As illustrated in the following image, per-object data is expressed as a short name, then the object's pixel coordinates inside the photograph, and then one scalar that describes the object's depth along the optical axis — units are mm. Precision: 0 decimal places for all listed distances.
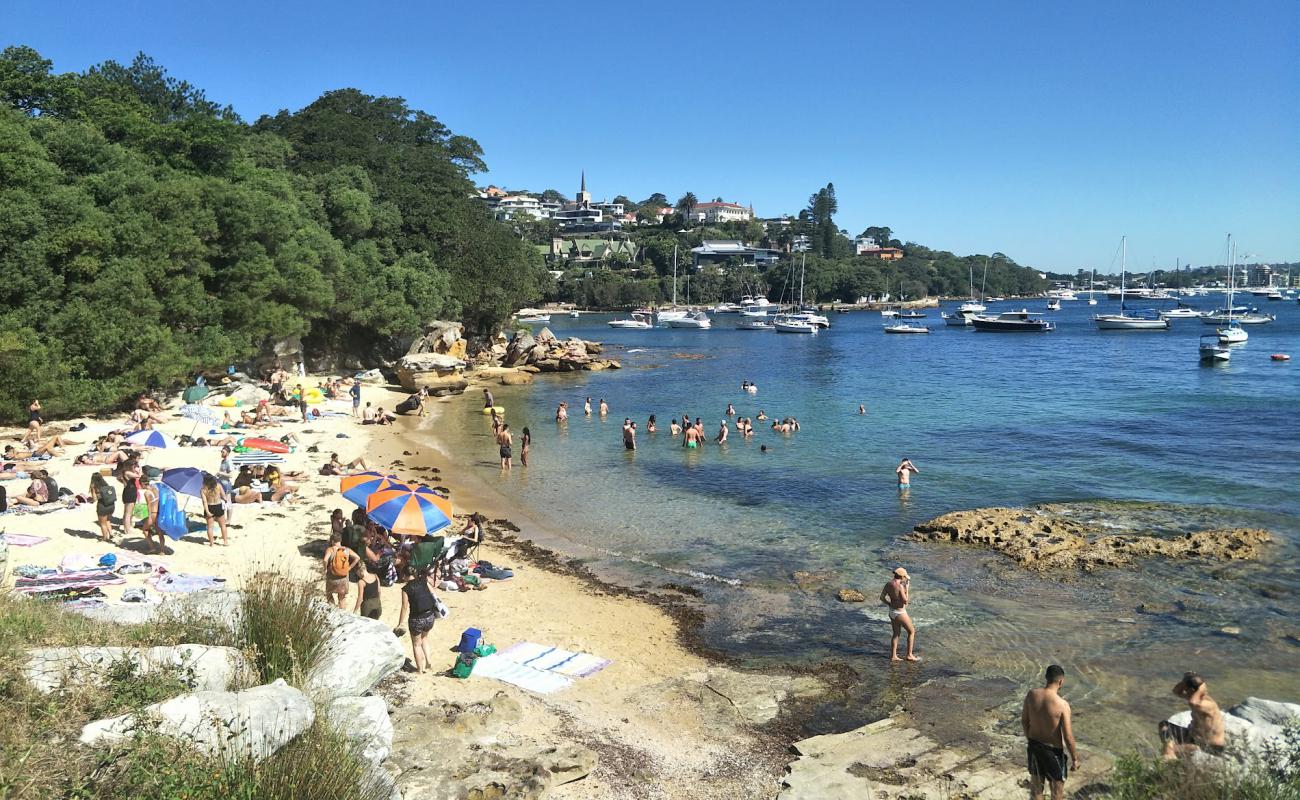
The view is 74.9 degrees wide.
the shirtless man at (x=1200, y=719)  8133
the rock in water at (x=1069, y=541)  17578
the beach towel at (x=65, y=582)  11500
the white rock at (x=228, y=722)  5883
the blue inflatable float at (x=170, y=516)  15203
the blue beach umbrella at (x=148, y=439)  21203
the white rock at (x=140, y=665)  6691
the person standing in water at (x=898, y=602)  12484
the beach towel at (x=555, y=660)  11820
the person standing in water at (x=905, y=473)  24078
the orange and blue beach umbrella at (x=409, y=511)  14375
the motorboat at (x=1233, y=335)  70250
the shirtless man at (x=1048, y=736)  8117
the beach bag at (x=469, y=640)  11507
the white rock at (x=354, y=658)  8372
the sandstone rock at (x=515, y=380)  49881
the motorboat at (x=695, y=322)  114031
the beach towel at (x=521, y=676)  11148
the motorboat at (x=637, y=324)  112031
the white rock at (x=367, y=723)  7367
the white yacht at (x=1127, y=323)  101062
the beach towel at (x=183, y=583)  12852
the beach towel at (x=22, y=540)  14398
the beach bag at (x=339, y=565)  12672
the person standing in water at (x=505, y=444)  26453
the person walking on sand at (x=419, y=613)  11016
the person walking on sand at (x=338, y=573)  12586
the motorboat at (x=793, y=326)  105875
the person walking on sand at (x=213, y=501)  15688
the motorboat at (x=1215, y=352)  60634
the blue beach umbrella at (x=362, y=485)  15273
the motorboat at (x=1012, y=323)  106062
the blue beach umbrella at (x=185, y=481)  15953
